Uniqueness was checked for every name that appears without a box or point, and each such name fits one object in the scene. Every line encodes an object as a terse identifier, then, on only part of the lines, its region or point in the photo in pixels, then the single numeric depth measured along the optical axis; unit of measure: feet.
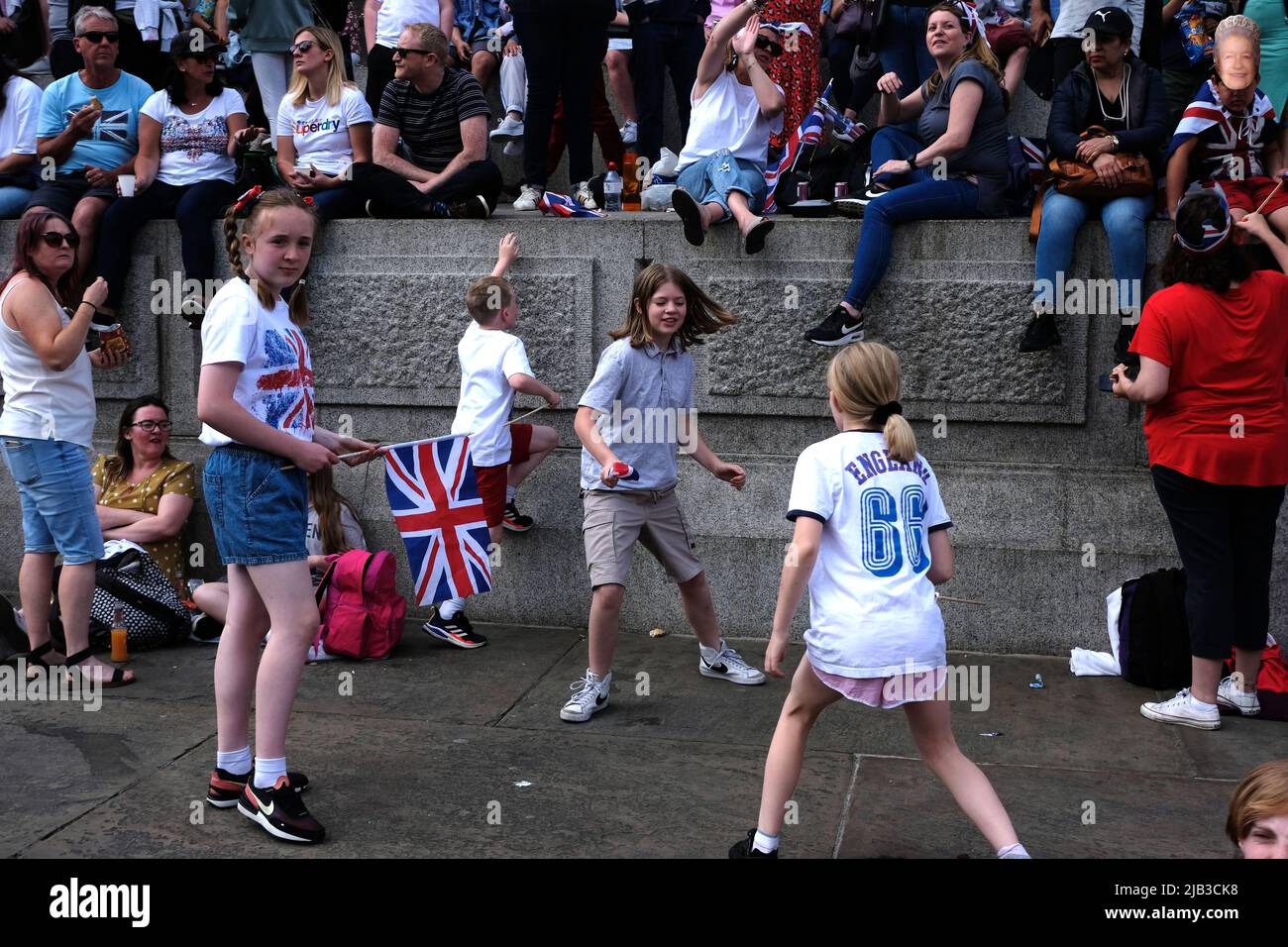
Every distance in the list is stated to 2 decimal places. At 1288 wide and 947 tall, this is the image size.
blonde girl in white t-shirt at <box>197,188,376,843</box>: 14.49
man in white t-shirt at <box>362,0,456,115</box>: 29.27
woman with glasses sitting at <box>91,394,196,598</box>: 24.03
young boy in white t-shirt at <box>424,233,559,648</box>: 22.22
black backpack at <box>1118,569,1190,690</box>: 20.27
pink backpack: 21.80
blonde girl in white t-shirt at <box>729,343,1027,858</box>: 12.97
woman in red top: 18.25
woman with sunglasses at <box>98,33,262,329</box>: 26.25
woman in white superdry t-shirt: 26.20
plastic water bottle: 28.02
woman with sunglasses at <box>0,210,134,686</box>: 19.33
